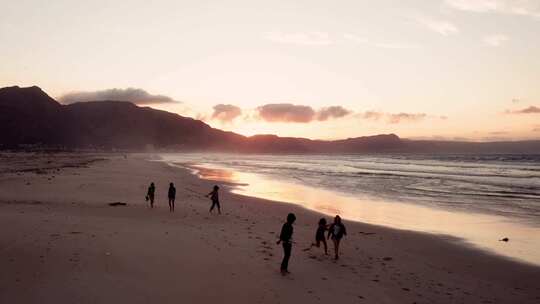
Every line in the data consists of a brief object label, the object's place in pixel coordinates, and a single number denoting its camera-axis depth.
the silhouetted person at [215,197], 22.66
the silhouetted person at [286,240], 12.64
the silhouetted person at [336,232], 14.88
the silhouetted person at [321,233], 15.11
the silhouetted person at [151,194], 23.00
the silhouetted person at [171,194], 22.66
